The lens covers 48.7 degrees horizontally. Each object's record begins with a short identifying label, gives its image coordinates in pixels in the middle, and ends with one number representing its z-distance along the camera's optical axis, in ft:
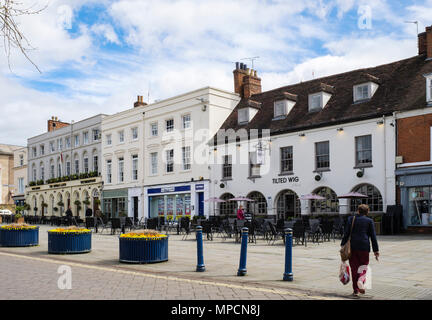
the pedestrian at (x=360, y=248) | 27.68
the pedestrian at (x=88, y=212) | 114.83
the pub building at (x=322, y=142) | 78.69
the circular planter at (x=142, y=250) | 41.75
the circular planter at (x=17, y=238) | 57.26
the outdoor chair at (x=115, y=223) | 78.52
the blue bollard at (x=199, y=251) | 37.29
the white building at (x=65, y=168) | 147.43
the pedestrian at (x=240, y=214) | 82.78
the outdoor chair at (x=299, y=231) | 57.72
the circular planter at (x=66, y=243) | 49.44
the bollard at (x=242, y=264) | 35.60
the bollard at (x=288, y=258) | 32.78
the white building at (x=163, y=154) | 110.22
